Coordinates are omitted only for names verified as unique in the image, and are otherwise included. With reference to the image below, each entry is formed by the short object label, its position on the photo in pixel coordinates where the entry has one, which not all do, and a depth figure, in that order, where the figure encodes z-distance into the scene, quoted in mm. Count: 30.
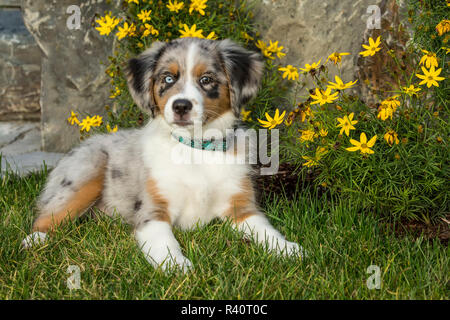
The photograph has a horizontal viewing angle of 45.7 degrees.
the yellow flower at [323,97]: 3178
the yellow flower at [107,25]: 4078
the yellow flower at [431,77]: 3031
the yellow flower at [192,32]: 3918
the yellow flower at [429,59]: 2996
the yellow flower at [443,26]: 3090
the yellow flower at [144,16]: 4031
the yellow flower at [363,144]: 3039
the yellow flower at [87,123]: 4184
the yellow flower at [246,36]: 4287
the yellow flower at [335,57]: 3139
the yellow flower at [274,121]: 3430
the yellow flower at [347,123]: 3102
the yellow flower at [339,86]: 3167
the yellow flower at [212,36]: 3926
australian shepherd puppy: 3209
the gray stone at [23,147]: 4938
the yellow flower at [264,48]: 4270
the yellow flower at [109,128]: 4270
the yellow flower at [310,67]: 3227
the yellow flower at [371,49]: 3172
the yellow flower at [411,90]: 3036
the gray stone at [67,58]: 4996
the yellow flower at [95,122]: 4180
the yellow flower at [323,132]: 3250
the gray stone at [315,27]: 4457
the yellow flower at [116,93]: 4246
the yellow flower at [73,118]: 4313
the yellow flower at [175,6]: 4062
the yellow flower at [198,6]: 4045
